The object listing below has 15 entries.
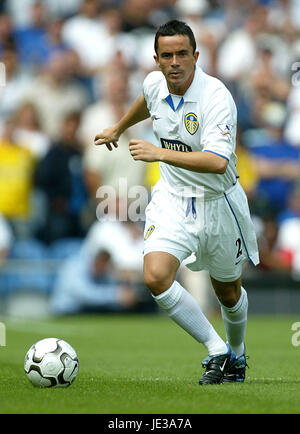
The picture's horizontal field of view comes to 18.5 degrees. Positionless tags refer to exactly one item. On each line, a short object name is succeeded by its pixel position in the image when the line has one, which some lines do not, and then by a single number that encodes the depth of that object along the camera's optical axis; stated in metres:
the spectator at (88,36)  16.56
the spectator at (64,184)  14.45
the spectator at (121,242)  14.42
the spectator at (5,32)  15.88
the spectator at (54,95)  15.30
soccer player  6.30
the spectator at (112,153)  14.38
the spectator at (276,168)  15.12
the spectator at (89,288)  14.16
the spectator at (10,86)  15.54
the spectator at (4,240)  14.27
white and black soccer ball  6.18
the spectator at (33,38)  16.53
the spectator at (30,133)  14.66
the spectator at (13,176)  14.40
